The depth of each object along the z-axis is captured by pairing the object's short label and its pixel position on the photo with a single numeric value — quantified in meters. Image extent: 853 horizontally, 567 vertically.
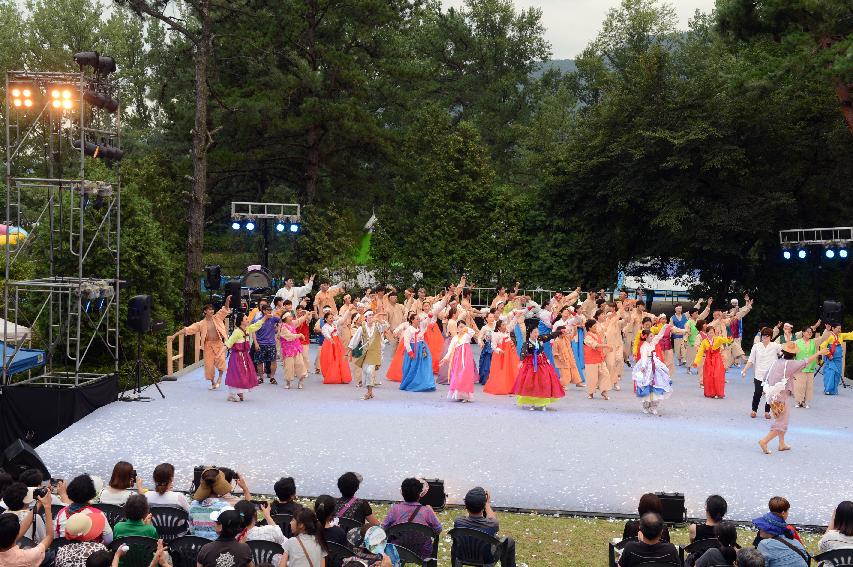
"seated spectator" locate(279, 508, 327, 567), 6.44
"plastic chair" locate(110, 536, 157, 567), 6.58
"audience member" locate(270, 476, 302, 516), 7.49
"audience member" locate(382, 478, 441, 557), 7.31
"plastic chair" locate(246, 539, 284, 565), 6.66
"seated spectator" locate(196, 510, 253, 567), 6.05
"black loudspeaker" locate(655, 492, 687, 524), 9.77
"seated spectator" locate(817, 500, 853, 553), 7.01
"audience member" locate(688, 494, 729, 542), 7.28
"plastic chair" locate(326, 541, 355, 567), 6.58
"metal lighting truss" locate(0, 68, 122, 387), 14.57
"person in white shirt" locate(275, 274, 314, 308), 21.86
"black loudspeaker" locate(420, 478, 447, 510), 10.02
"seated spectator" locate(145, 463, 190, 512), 7.54
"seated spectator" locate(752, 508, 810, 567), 6.77
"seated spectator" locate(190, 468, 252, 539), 7.32
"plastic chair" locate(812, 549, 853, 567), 6.79
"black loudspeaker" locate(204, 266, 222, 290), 22.09
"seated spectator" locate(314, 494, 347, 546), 6.73
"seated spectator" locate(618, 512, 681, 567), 6.58
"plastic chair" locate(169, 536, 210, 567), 6.82
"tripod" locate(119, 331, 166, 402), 15.58
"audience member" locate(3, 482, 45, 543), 7.02
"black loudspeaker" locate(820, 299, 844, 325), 19.77
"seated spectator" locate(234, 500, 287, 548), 6.62
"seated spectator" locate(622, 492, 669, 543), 7.11
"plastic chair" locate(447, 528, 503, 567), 7.27
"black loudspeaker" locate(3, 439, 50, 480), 10.06
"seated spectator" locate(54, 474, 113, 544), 6.99
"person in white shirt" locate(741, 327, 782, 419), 15.23
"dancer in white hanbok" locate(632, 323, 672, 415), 15.25
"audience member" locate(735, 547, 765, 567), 5.84
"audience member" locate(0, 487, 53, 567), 6.12
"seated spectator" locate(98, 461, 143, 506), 7.82
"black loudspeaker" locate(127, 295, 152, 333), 15.47
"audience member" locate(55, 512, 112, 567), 6.34
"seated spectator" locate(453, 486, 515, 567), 7.37
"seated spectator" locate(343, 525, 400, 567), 6.27
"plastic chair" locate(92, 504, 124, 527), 7.45
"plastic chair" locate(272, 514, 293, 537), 7.29
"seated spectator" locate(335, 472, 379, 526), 7.15
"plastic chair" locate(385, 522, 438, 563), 7.28
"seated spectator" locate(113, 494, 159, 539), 6.74
